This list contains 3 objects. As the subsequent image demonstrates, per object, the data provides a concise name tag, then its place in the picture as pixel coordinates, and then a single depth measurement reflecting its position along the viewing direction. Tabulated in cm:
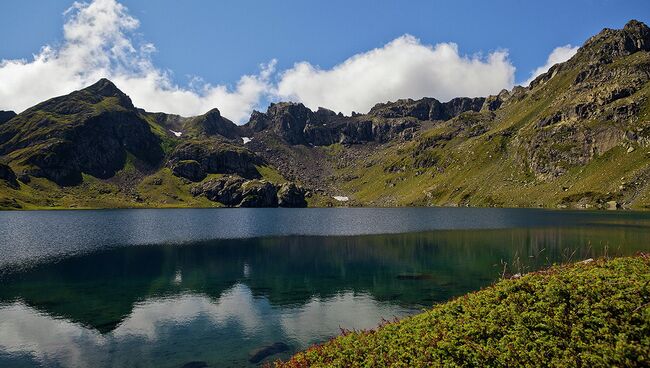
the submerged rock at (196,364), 3244
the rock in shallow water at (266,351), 3362
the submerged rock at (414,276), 6272
